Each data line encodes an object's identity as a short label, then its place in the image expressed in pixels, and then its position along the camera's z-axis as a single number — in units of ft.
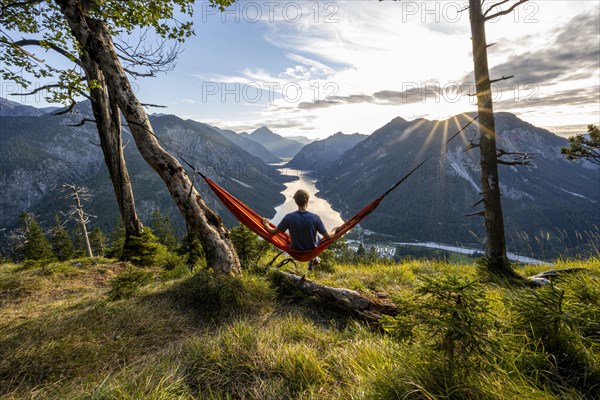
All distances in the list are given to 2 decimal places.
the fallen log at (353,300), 11.32
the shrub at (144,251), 23.67
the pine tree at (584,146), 25.54
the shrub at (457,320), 5.31
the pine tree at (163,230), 106.59
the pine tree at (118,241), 29.96
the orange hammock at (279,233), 14.78
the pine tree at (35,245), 86.63
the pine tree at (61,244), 97.16
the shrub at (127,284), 13.33
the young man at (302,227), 15.03
